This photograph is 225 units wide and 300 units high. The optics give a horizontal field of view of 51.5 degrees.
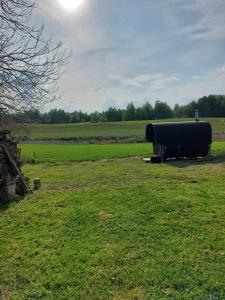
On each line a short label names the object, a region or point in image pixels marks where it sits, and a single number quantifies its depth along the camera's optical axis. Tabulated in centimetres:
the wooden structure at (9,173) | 695
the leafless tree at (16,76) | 443
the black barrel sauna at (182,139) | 1326
